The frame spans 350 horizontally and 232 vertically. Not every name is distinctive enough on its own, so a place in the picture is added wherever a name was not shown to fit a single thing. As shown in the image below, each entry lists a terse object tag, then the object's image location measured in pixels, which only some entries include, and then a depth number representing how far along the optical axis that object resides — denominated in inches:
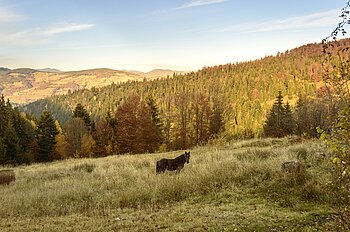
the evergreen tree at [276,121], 2197.3
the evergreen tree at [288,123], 2221.9
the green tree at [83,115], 2353.6
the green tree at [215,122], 2203.4
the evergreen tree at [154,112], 2022.4
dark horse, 523.2
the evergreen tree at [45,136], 1996.8
